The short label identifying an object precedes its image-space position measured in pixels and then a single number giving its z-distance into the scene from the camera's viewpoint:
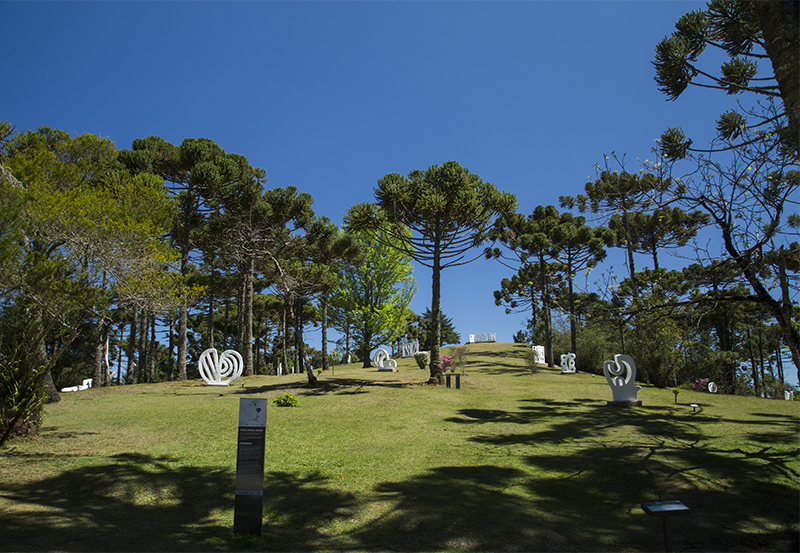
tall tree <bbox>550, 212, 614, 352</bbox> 29.72
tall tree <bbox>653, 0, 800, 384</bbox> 5.68
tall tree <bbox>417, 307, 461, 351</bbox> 60.06
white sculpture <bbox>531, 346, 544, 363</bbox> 29.81
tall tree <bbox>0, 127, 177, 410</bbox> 8.73
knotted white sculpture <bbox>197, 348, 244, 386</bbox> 17.62
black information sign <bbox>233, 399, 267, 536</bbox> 4.53
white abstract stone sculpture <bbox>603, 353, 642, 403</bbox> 12.80
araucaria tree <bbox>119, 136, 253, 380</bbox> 20.56
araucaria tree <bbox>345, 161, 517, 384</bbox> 15.94
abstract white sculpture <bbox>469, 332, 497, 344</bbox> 50.03
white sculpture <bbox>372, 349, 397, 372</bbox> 22.84
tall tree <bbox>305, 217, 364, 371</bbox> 27.10
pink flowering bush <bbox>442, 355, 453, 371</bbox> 21.91
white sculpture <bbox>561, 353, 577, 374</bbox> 24.86
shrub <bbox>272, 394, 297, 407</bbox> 12.57
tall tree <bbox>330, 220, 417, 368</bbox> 26.95
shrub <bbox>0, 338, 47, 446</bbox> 7.84
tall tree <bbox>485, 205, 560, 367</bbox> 29.92
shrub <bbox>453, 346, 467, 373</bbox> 20.68
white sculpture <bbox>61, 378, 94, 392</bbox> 19.09
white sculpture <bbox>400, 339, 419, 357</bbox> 35.58
